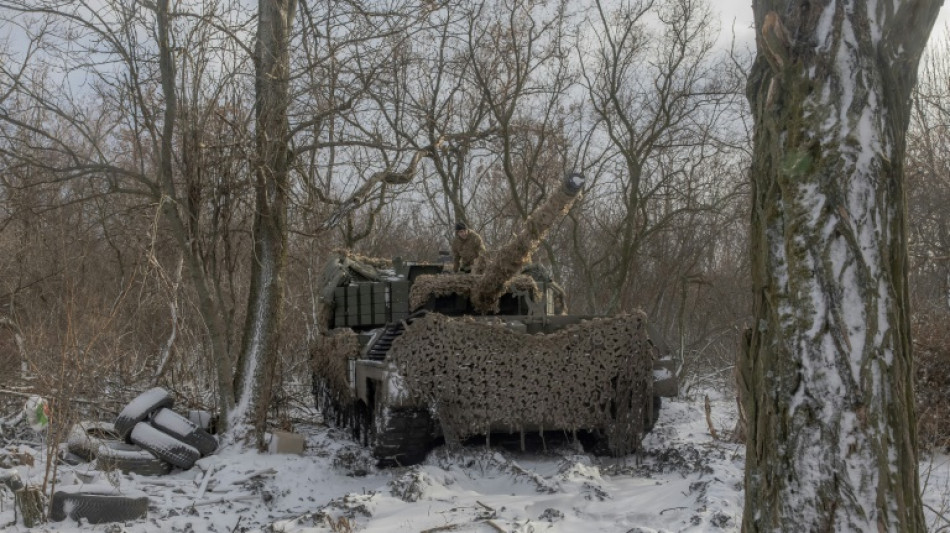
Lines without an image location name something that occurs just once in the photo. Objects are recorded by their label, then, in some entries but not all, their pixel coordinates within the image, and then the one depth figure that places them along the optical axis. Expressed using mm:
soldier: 10125
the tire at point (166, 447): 8102
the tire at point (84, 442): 7601
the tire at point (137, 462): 7930
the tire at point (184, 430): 8641
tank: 7793
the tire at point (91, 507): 5945
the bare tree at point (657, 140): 16594
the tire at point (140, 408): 8469
